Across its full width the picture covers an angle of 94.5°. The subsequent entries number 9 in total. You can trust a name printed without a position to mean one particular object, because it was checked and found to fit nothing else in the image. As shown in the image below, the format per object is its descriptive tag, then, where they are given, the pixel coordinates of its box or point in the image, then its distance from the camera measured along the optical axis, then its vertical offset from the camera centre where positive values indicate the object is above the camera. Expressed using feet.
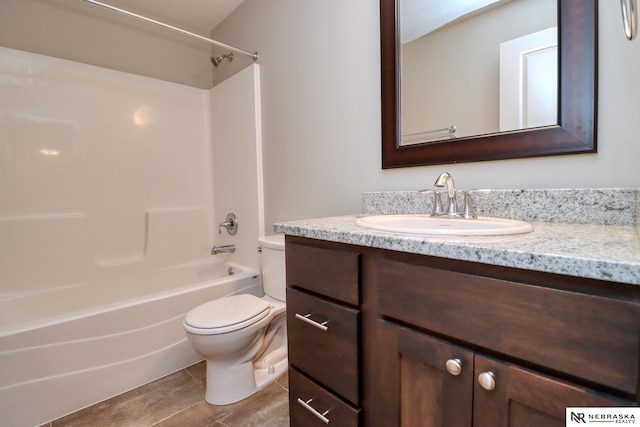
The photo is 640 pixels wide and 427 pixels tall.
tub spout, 7.89 -1.21
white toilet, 4.53 -2.14
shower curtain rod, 5.37 +3.58
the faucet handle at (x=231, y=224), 7.88 -0.55
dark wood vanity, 1.53 -0.94
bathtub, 4.42 -2.32
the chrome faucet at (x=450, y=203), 3.28 -0.05
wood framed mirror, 2.80 +0.79
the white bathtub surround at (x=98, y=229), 4.78 -0.56
